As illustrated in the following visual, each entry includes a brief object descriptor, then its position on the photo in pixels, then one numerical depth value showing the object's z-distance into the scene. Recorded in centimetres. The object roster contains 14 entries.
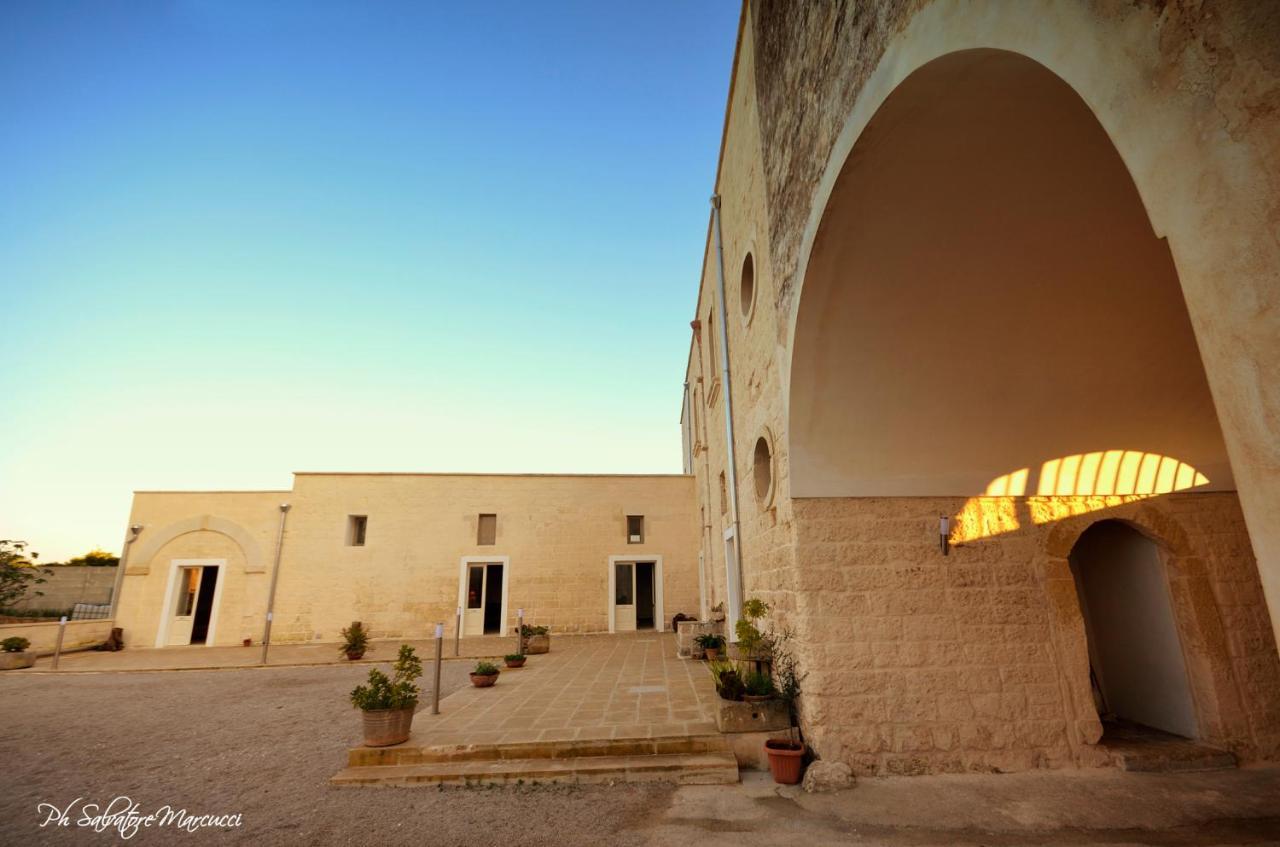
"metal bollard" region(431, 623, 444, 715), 638
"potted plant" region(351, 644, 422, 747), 518
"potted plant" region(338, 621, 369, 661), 1283
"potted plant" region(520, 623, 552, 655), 1291
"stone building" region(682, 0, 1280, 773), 330
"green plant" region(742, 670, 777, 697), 526
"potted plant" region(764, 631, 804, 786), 458
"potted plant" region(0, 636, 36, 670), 1233
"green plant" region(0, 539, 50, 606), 1388
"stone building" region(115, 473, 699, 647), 1609
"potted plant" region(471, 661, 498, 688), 830
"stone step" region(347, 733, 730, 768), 506
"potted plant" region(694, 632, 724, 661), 981
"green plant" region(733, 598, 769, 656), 572
